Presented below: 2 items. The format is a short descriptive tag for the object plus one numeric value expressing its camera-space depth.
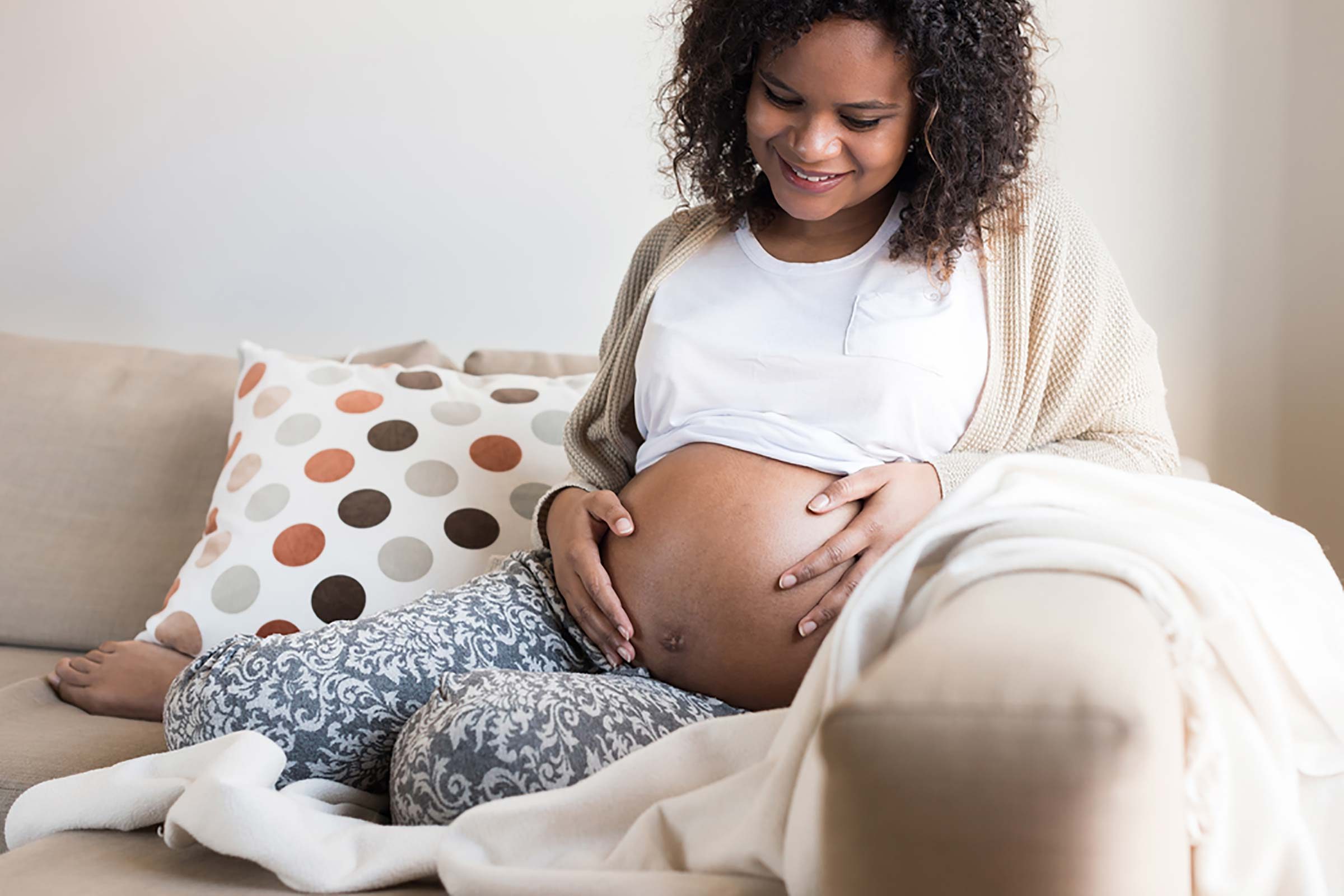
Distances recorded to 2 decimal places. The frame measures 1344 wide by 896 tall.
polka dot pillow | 1.37
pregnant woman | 1.01
